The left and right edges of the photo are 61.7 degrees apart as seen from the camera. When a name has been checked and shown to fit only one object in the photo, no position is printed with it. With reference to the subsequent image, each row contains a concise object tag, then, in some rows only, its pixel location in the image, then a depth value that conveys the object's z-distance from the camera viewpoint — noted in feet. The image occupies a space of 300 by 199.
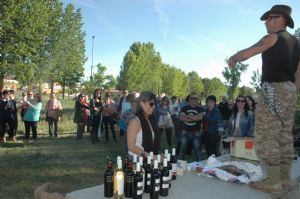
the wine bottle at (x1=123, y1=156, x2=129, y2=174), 8.78
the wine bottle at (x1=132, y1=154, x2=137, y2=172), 9.22
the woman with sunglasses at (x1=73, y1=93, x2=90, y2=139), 31.41
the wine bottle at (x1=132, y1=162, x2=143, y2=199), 8.17
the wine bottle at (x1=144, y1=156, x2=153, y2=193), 8.88
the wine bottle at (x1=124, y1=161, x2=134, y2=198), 8.41
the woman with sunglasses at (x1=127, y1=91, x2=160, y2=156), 11.51
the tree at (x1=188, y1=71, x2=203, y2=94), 195.98
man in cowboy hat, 8.79
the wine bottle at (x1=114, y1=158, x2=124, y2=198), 8.24
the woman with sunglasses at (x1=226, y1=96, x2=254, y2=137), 19.03
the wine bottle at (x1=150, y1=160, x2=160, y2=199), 8.41
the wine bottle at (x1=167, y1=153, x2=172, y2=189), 9.57
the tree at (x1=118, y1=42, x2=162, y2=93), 126.86
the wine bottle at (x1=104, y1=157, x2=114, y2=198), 8.39
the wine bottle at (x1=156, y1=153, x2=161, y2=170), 9.21
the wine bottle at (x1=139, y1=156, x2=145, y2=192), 8.79
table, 8.56
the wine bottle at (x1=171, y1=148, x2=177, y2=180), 10.18
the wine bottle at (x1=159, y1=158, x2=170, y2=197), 8.69
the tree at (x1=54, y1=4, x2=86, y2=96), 95.02
